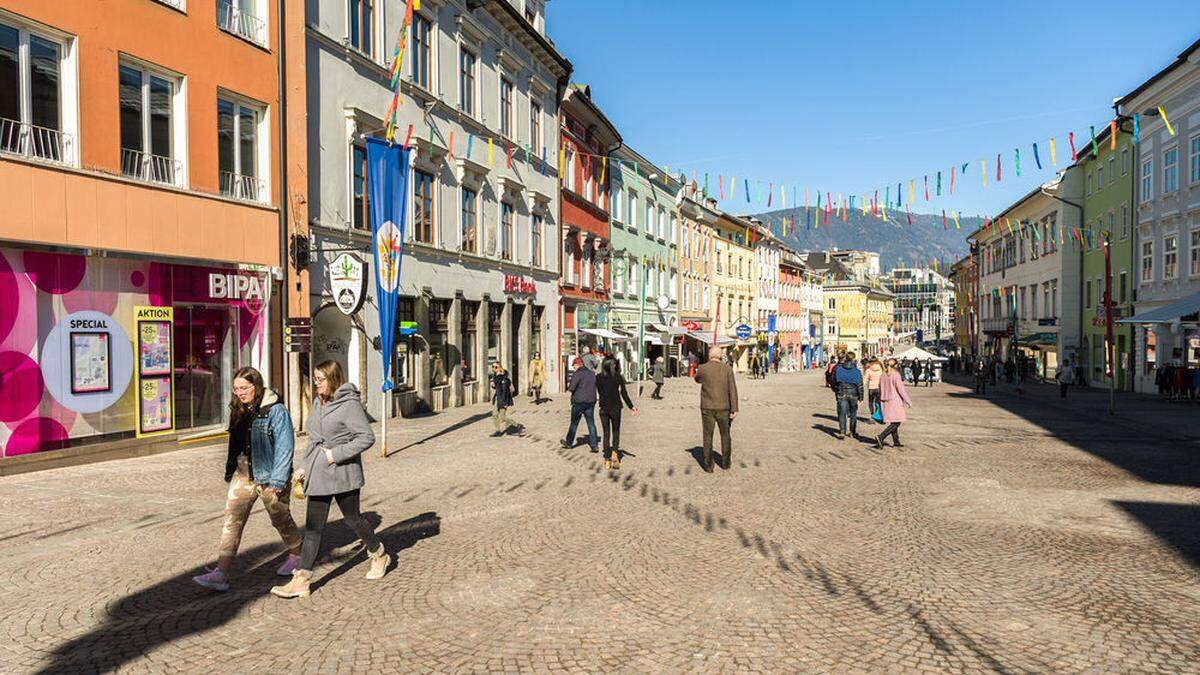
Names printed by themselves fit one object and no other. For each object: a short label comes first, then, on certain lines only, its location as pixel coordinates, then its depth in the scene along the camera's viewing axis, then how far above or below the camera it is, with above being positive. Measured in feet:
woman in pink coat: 51.47 -4.80
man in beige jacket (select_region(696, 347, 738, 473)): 40.42 -3.64
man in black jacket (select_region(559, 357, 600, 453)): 48.49 -4.14
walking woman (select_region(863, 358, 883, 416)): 64.75 -4.76
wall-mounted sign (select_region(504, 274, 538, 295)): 93.55 +4.24
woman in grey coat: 20.48 -3.30
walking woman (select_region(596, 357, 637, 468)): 43.65 -4.15
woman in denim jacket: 20.98 -3.35
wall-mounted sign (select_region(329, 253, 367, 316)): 56.75 +2.73
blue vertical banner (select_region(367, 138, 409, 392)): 46.78 +5.81
